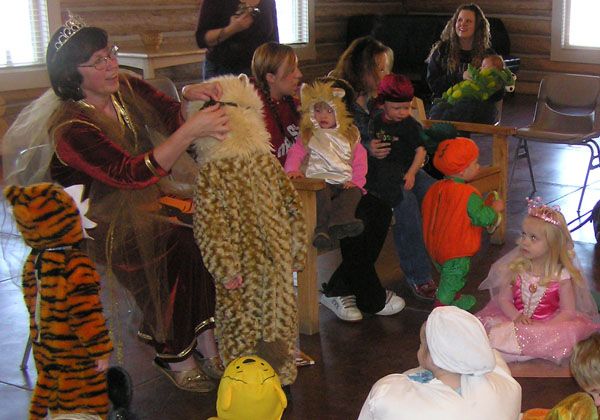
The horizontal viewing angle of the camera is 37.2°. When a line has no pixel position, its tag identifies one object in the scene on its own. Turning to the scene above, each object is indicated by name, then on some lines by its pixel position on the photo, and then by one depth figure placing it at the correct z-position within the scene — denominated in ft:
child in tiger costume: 9.64
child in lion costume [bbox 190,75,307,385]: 10.51
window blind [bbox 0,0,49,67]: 24.79
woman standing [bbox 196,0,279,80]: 16.26
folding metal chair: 19.94
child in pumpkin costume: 13.61
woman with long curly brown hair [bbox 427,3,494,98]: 19.86
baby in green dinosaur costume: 18.43
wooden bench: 12.71
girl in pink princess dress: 12.22
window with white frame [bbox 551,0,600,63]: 36.35
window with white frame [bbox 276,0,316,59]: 35.94
